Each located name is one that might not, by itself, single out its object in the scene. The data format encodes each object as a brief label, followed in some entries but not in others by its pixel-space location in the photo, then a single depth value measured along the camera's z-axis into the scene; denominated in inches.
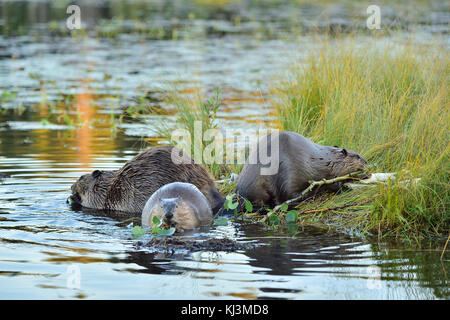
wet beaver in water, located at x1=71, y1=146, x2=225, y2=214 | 592.4
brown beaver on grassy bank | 586.6
